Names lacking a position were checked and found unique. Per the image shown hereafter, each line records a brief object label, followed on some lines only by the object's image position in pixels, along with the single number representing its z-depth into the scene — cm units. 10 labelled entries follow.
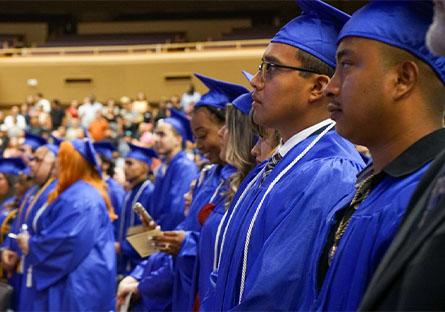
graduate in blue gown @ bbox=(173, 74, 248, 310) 444
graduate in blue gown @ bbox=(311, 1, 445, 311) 185
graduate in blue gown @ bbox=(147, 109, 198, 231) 672
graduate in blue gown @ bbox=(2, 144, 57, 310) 694
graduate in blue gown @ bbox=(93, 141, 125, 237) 927
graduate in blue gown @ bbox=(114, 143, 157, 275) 838
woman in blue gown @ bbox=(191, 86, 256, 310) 378
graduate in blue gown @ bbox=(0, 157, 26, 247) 810
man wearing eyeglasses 259
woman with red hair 655
